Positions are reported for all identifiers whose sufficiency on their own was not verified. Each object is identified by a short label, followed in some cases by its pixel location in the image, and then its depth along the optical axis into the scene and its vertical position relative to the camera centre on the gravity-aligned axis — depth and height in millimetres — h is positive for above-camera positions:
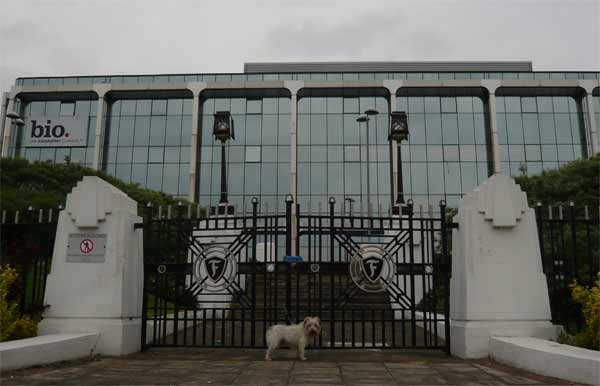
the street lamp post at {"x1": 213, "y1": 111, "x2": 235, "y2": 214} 17906 +5843
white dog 7895 -628
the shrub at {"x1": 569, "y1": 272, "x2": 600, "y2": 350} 7125 -275
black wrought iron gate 8516 +489
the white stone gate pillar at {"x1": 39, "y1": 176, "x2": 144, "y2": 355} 8469 +398
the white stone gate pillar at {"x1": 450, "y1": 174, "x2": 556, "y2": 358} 8023 +368
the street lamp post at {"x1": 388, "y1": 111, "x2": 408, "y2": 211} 18250 +6053
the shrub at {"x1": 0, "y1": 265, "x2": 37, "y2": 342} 7789 -417
